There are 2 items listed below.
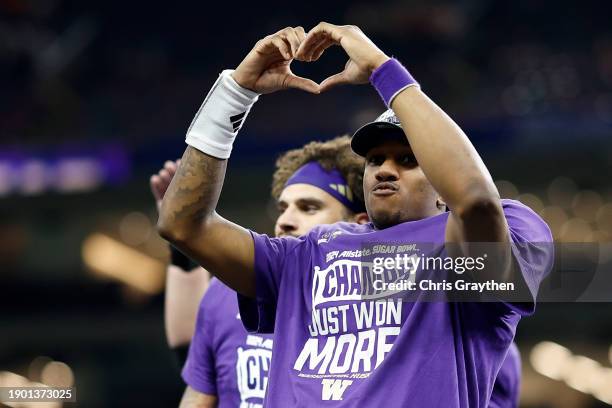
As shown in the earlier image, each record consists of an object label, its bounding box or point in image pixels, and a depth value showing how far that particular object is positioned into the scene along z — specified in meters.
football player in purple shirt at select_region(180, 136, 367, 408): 7.26
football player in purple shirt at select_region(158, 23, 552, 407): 4.75
